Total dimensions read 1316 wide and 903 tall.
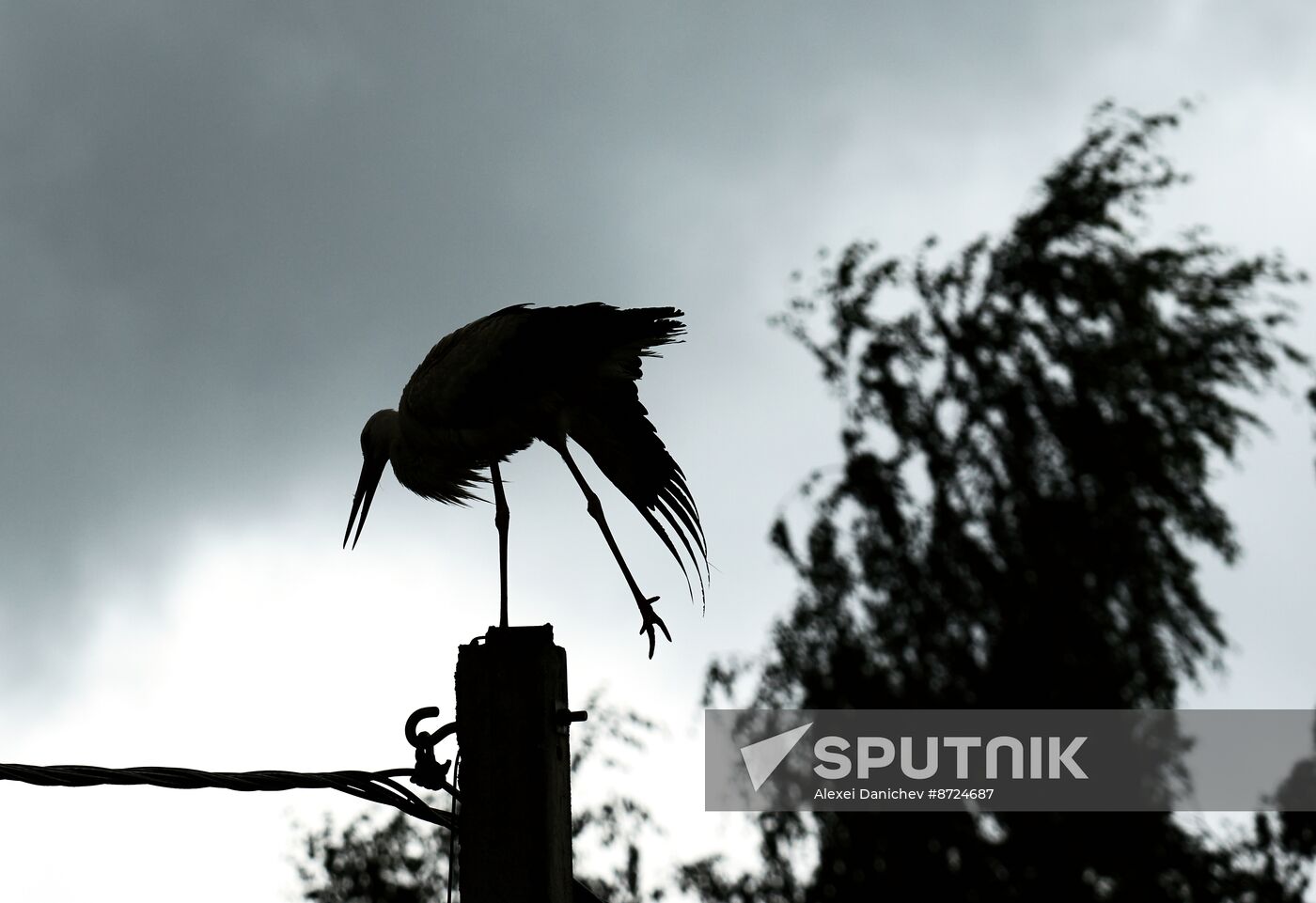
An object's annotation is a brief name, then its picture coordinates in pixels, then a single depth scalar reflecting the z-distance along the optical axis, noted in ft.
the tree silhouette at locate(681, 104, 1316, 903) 82.48
